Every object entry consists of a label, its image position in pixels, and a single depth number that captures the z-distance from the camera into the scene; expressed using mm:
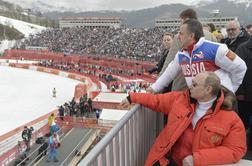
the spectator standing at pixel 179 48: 3883
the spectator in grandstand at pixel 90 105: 18134
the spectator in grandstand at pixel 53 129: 12312
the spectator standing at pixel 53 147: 11133
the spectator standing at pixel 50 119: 14469
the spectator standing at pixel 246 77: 4277
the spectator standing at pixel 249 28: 5850
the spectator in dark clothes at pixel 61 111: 16484
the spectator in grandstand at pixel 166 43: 5352
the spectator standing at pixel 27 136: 12464
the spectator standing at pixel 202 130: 2752
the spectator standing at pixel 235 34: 4988
